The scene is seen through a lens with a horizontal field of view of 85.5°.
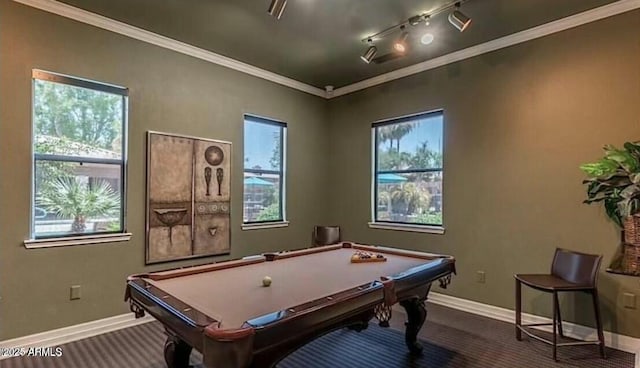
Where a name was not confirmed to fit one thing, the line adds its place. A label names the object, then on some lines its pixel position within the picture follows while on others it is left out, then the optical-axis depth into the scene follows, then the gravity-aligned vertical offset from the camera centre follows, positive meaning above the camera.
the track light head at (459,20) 2.88 +1.41
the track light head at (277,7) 2.46 +1.29
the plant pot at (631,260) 2.23 -0.47
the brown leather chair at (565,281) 2.81 -0.80
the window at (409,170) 4.37 +0.23
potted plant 2.28 -0.01
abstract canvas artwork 3.66 -0.13
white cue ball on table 2.15 -0.60
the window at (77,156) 3.06 +0.27
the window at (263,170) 4.59 +0.22
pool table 1.45 -0.62
